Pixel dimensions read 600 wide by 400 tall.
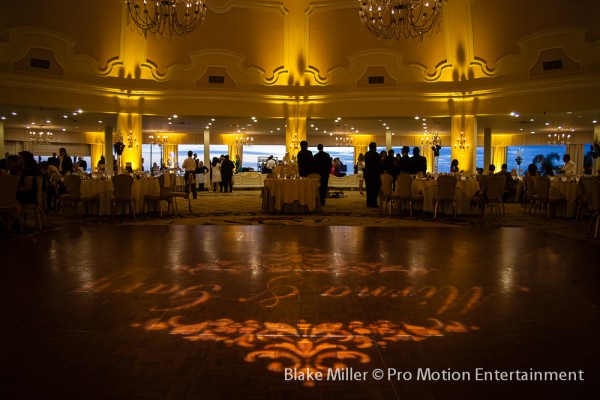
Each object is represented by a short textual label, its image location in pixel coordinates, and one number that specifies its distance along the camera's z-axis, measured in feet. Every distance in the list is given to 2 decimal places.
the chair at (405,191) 32.24
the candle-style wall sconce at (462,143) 50.44
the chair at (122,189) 29.89
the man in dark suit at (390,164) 38.34
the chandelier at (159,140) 71.06
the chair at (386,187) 33.96
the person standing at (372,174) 38.40
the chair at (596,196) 24.57
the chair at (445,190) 30.91
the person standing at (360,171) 60.70
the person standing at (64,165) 40.68
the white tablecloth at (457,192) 32.83
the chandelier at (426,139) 79.19
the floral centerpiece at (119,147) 41.91
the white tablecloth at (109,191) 31.73
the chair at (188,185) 32.36
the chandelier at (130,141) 50.57
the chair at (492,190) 31.71
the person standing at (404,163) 35.81
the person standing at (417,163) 35.78
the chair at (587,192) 25.58
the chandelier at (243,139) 77.36
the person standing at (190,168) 42.48
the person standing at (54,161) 43.89
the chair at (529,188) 34.17
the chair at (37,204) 24.76
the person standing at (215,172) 60.24
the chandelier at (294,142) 53.57
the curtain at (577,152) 74.59
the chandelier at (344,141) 81.15
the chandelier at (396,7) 25.19
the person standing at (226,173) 57.88
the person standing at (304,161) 36.55
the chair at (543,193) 32.37
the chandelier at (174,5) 25.83
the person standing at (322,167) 38.50
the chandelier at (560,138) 62.34
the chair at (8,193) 22.00
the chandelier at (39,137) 70.13
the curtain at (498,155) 81.10
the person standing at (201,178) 60.24
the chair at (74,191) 30.63
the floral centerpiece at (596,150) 30.65
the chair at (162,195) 31.68
